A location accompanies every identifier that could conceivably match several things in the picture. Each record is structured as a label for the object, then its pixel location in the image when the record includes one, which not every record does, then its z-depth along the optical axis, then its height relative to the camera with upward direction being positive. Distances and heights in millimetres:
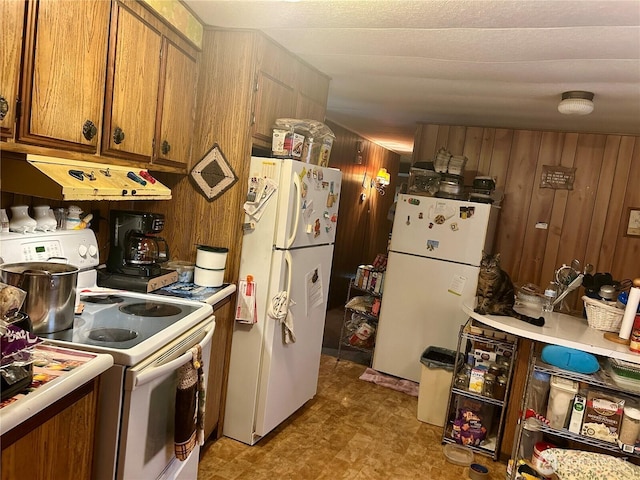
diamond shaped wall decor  2503 +57
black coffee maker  2221 -306
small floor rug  3682 -1342
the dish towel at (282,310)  2535 -601
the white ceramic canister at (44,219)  1887 -212
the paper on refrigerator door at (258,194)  2461 -14
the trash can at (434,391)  3150 -1148
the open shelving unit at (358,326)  4164 -1071
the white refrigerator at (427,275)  3588 -474
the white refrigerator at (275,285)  2486 -486
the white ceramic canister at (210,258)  2385 -353
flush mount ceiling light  2814 +743
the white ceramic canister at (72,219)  2025 -212
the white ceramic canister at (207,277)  2395 -449
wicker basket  2604 -436
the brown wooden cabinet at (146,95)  1833 +351
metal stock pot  1438 -374
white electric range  1429 -548
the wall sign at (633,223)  3957 +127
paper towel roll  2404 -371
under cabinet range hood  1563 -42
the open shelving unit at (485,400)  2779 -1049
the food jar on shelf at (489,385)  2832 -954
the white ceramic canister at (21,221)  1780 -219
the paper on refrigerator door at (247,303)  2545 -588
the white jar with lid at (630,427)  2317 -898
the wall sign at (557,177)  4074 +434
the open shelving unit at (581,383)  2346 -764
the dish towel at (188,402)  1720 -786
